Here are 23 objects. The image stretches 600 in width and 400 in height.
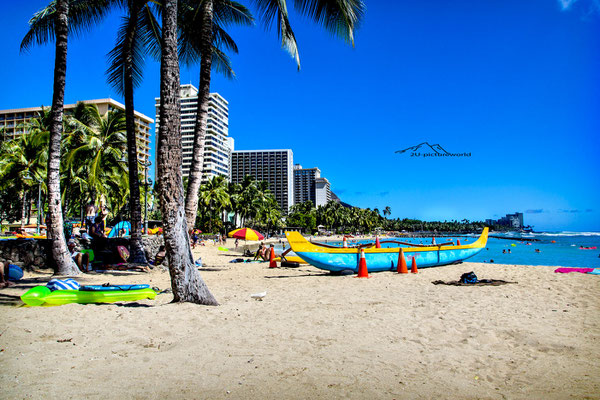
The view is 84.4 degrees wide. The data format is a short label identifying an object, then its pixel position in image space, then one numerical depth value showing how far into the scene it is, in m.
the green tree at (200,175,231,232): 48.75
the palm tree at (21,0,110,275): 9.80
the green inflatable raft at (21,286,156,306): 6.24
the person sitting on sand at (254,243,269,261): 19.05
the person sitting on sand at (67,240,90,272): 10.90
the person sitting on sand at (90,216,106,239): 12.40
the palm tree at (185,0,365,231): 8.74
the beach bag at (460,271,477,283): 10.21
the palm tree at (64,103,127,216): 20.27
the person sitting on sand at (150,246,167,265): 12.46
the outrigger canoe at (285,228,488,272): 12.19
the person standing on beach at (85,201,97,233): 13.17
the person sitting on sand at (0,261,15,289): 7.71
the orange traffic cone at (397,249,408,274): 12.99
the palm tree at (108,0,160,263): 12.12
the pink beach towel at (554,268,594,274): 13.07
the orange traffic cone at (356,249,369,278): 11.90
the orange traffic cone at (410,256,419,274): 13.23
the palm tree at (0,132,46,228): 24.08
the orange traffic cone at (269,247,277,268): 15.38
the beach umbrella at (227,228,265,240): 22.52
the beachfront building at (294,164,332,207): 186.50
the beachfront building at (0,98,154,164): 90.50
